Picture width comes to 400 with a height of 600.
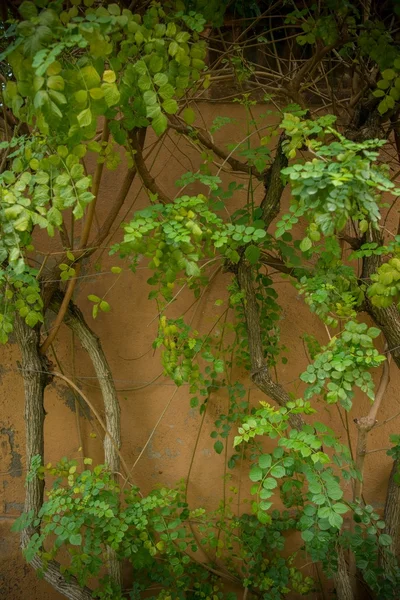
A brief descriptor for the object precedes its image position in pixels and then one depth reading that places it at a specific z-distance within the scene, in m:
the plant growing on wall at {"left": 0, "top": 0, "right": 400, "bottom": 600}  1.56
